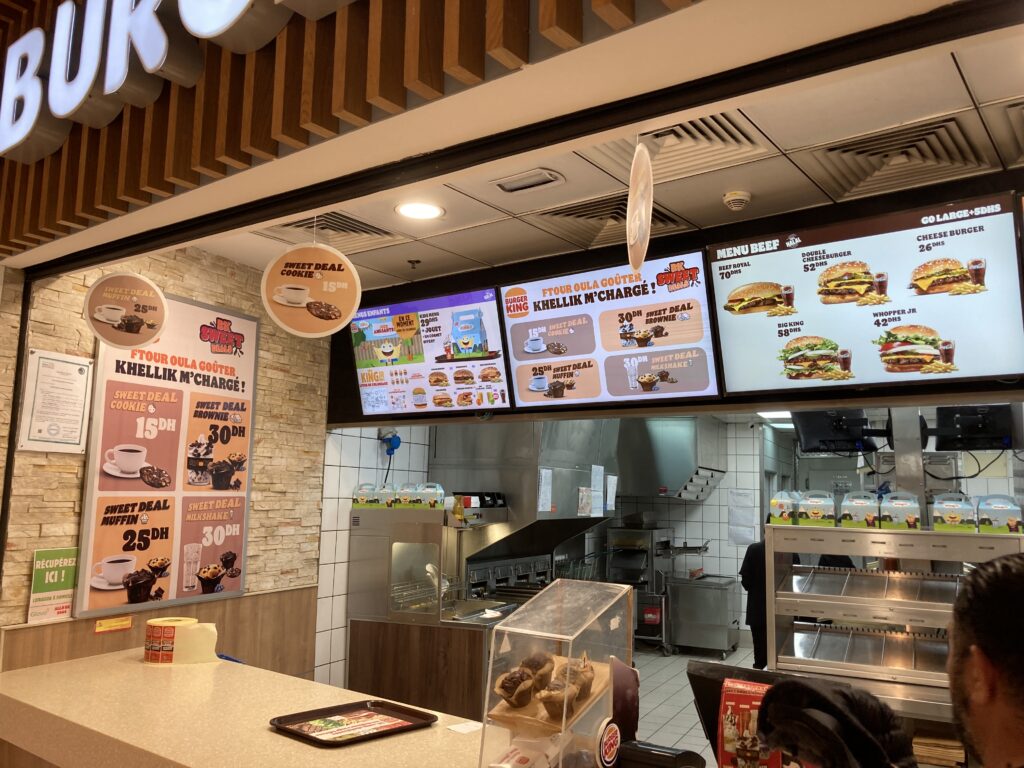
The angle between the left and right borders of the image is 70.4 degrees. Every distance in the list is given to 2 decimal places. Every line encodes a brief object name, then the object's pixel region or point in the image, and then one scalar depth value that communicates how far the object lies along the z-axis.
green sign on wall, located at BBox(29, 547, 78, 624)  3.48
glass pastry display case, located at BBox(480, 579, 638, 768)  1.67
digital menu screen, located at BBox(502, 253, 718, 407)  3.65
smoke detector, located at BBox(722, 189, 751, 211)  3.28
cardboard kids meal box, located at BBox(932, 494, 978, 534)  3.38
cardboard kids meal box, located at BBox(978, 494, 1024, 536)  3.30
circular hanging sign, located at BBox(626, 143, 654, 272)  1.76
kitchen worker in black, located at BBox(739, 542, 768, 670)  5.80
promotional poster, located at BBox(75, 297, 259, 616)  3.76
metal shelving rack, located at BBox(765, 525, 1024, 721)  3.30
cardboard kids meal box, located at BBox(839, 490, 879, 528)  3.58
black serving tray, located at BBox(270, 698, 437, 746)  2.44
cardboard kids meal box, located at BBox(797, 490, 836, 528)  3.70
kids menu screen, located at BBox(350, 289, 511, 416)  4.36
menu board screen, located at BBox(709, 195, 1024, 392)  2.90
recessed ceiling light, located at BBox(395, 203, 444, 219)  3.57
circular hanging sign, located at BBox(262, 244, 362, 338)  3.08
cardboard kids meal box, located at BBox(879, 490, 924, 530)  3.52
